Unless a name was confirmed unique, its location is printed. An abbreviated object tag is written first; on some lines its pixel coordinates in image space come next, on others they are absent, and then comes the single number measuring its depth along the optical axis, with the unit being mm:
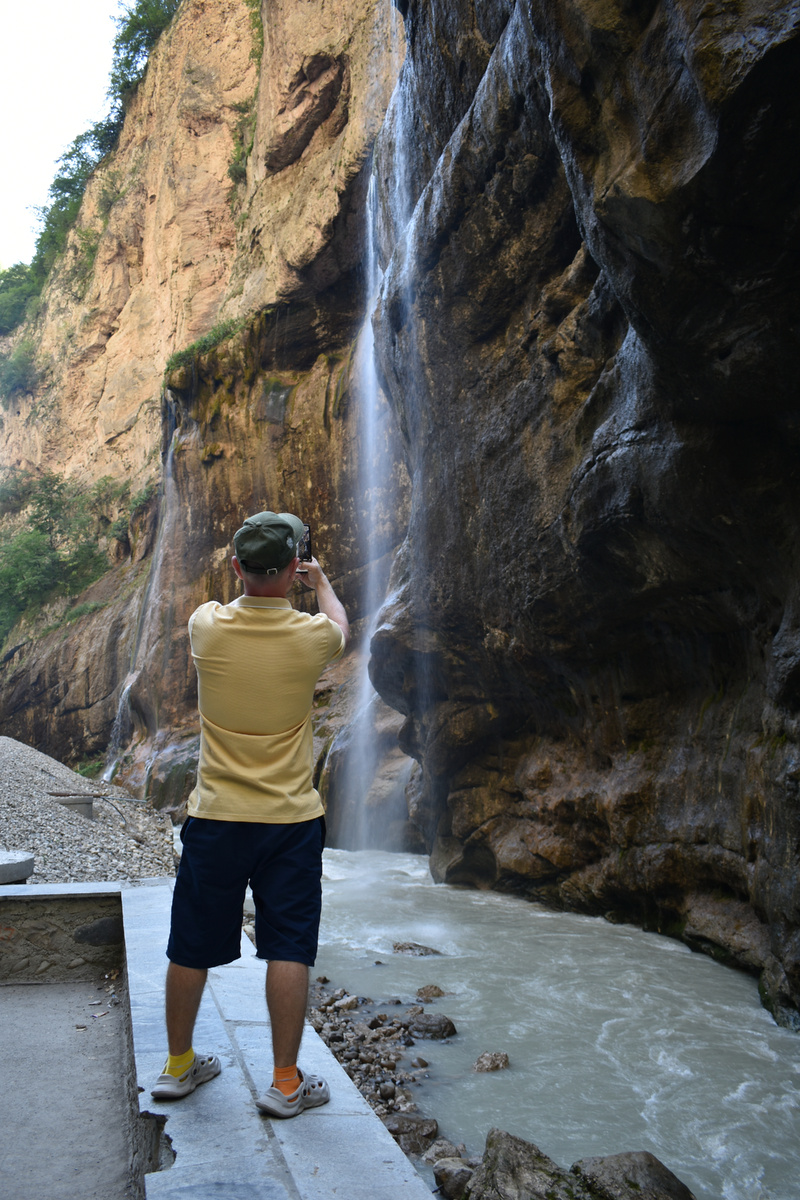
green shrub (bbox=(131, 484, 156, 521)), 27203
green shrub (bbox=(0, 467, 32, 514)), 35469
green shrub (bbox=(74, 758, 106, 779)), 24047
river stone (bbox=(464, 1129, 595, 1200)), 2271
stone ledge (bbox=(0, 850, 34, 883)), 4309
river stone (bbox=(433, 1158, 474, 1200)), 2691
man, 2160
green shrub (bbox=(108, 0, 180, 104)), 29875
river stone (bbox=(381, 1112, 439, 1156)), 3111
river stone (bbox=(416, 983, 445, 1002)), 5148
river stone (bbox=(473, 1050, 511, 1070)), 3920
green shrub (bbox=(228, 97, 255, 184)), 25794
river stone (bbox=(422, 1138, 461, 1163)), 3018
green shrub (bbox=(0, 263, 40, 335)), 40062
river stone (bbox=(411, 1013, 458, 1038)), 4414
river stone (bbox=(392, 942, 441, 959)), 6258
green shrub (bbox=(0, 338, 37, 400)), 37375
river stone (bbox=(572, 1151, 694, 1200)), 2311
